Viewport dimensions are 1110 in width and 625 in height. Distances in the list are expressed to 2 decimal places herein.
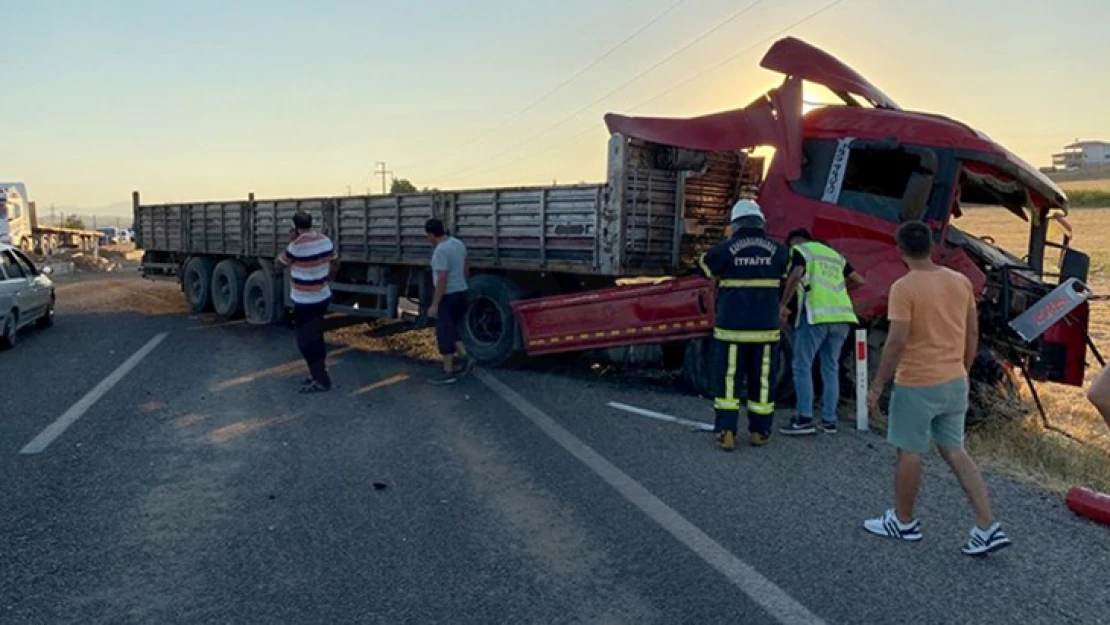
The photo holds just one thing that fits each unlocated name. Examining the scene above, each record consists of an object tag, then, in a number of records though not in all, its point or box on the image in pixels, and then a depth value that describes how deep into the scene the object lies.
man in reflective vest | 6.29
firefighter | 5.79
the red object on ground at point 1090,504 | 4.43
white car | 10.59
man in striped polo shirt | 7.86
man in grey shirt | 8.52
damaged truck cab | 6.57
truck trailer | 6.70
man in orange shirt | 4.06
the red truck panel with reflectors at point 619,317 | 7.65
